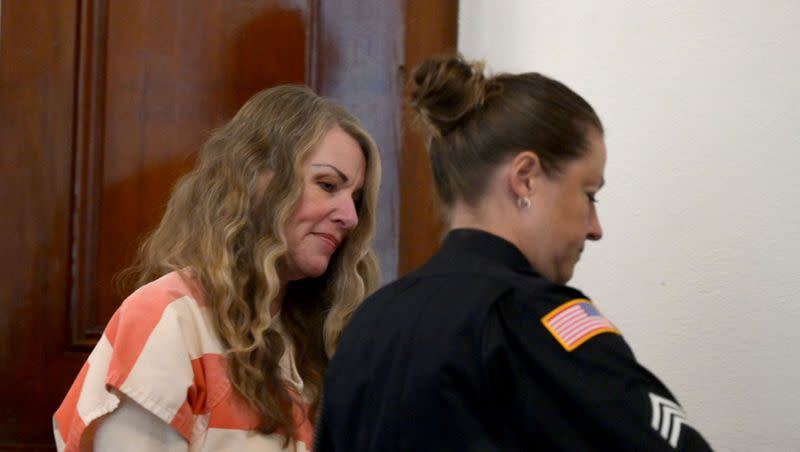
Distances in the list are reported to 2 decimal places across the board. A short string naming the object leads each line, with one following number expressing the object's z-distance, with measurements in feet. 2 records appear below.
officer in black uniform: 19.47
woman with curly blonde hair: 21.12
